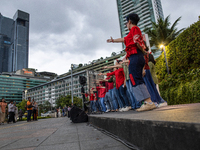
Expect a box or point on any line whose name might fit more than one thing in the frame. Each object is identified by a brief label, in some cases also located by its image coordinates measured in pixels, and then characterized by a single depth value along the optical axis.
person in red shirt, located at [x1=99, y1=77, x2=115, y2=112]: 6.82
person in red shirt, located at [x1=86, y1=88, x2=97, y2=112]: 10.65
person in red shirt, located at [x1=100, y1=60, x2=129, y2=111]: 5.32
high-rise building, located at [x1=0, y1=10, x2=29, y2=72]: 187.38
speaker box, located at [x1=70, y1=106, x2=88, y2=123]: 5.37
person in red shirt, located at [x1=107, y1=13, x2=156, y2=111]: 2.63
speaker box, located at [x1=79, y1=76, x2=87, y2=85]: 7.19
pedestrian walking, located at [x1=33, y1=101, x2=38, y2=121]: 11.31
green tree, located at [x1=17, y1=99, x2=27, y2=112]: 73.12
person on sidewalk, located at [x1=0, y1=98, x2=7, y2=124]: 9.93
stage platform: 0.61
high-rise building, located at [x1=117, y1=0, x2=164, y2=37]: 75.00
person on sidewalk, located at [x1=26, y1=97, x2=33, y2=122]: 9.89
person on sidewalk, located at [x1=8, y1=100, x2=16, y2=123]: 10.58
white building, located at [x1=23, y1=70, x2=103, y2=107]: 78.88
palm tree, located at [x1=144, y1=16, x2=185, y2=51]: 17.78
